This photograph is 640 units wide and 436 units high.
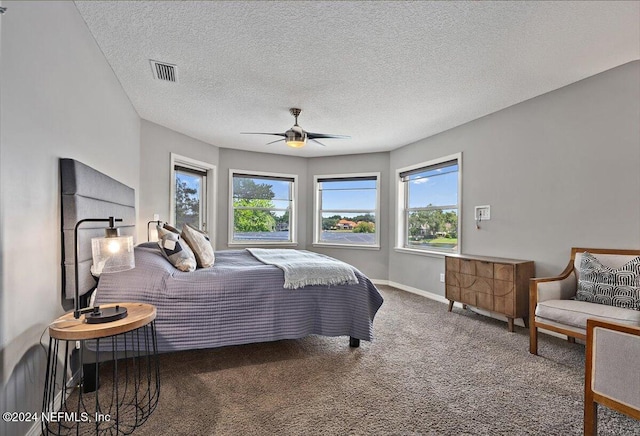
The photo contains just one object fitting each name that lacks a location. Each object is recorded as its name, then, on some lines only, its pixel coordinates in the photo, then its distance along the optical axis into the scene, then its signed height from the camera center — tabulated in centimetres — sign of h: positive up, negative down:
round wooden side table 147 -107
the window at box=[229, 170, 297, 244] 574 +13
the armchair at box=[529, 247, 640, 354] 226 -69
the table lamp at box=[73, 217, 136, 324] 157 -23
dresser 319 -74
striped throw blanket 251 -47
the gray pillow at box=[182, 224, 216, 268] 275 -30
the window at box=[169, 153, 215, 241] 473 +35
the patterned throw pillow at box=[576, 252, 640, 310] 233 -52
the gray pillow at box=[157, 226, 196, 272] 250 -30
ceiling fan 343 +86
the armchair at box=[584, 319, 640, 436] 144 -74
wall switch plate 389 +4
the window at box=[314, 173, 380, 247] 590 +10
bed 201 -61
